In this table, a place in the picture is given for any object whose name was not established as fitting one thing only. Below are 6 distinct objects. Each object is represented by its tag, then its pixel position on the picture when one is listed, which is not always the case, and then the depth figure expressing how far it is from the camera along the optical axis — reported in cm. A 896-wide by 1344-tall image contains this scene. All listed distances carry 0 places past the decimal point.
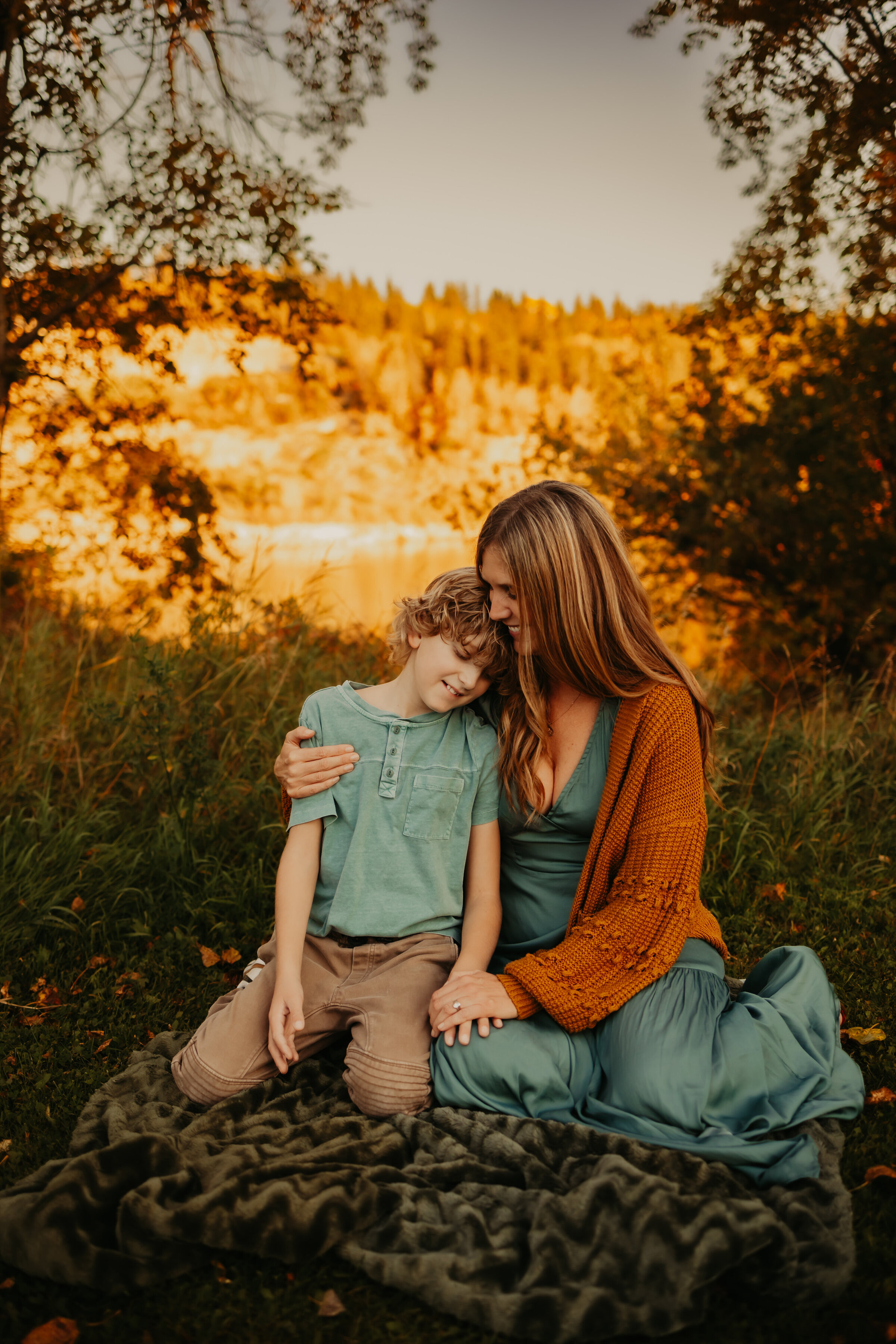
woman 220
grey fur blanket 172
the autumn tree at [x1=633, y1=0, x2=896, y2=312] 606
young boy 239
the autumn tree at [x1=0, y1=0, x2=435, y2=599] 510
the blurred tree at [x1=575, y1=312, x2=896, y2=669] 773
